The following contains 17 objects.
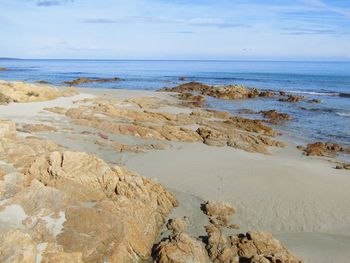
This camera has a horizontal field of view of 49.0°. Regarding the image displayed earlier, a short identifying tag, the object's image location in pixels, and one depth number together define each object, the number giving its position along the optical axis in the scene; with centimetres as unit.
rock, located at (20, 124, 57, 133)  1599
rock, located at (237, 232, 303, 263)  738
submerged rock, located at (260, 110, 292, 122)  2608
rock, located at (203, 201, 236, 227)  928
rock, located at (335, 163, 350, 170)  1434
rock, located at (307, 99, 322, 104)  3762
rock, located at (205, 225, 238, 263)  739
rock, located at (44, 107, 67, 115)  2061
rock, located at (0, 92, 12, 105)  2253
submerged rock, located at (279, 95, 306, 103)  3749
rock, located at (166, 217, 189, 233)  855
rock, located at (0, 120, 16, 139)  1065
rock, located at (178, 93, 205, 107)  3141
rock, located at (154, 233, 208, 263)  700
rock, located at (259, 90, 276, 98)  4138
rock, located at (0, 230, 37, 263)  558
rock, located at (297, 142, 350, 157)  1673
